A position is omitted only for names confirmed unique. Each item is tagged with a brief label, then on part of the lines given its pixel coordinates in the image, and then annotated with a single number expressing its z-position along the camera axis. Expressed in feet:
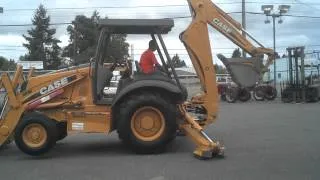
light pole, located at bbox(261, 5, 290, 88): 81.21
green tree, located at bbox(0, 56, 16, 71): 165.05
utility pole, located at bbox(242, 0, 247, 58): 77.76
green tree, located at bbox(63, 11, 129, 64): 111.53
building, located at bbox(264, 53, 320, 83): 66.48
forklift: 56.75
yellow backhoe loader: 21.50
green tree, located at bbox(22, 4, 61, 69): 145.28
